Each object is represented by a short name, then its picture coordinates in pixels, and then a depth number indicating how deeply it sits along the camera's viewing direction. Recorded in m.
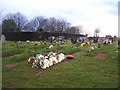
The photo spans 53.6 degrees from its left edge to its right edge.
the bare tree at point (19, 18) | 44.71
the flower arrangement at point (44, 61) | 7.78
